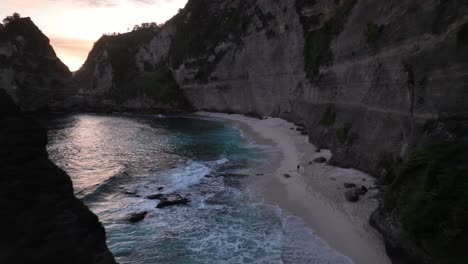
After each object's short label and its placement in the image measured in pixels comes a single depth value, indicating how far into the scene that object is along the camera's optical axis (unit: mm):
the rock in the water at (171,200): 22562
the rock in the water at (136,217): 20291
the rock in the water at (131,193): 25558
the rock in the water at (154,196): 24192
